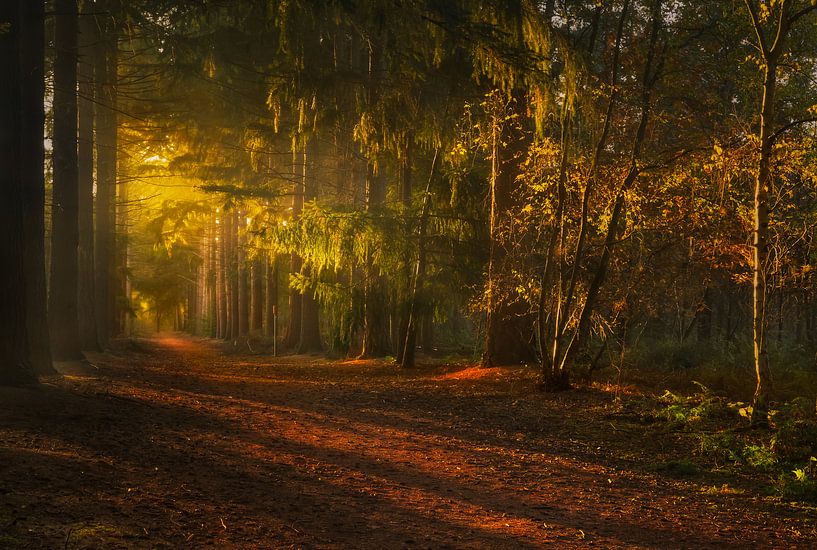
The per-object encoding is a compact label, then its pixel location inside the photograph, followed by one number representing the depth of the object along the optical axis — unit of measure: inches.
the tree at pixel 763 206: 376.2
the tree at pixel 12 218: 398.3
